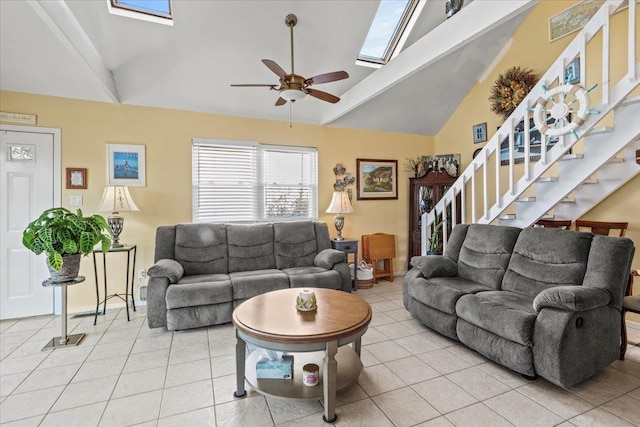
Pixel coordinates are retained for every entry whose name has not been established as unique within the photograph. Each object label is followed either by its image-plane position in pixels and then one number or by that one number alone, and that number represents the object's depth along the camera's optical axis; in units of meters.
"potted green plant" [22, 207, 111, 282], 2.61
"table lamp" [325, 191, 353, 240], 4.55
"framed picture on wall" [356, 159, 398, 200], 5.12
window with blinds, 4.21
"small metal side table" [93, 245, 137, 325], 3.36
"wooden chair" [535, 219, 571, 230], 3.32
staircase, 2.47
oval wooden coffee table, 1.78
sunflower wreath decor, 3.99
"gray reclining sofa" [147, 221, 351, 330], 3.04
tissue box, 2.03
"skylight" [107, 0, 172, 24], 3.00
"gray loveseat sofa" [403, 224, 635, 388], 2.01
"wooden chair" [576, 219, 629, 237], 2.94
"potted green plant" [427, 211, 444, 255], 4.30
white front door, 3.36
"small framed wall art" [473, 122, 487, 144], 4.60
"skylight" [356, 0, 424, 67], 3.71
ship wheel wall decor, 2.60
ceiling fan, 2.58
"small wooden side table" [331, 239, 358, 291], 4.45
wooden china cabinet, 4.75
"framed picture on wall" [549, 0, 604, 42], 3.40
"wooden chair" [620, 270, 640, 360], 2.30
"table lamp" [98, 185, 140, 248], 3.37
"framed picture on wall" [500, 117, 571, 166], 3.88
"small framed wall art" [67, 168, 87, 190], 3.56
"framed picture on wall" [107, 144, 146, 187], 3.72
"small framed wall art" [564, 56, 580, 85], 3.48
